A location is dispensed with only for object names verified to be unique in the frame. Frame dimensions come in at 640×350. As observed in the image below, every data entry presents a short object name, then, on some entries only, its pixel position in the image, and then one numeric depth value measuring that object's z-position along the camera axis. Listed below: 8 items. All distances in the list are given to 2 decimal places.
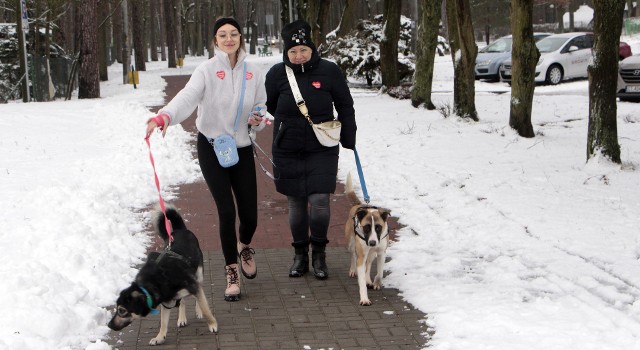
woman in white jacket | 5.82
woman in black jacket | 6.18
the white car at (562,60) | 25.27
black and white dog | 4.61
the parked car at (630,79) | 18.39
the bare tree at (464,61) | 15.43
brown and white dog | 5.71
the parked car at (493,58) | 27.69
